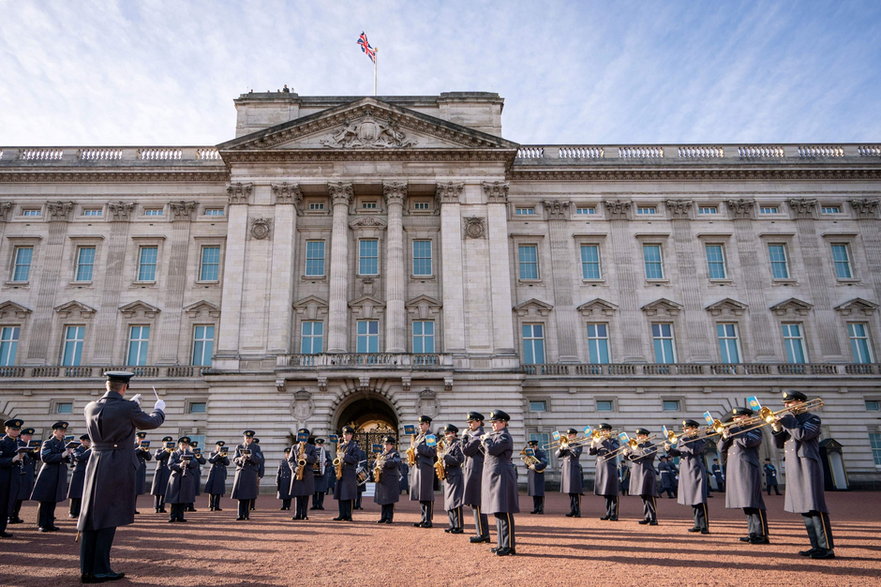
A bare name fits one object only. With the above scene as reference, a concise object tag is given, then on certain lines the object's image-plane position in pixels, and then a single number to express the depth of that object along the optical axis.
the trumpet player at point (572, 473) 18.28
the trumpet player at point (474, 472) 12.10
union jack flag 37.69
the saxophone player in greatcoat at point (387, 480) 16.14
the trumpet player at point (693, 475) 13.52
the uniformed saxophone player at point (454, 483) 13.52
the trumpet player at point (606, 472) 16.91
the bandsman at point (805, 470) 10.10
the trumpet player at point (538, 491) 19.31
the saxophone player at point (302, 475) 17.20
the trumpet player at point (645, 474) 15.59
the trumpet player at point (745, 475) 11.73
